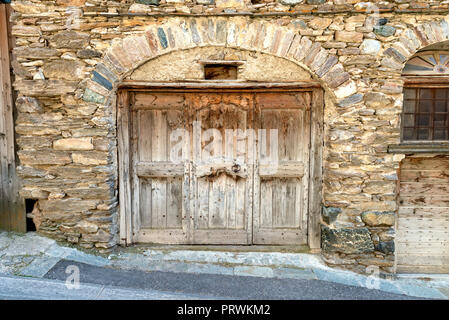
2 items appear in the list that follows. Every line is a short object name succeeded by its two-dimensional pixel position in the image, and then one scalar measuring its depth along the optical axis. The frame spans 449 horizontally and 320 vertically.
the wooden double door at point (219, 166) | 3.55
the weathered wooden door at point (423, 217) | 3.47
